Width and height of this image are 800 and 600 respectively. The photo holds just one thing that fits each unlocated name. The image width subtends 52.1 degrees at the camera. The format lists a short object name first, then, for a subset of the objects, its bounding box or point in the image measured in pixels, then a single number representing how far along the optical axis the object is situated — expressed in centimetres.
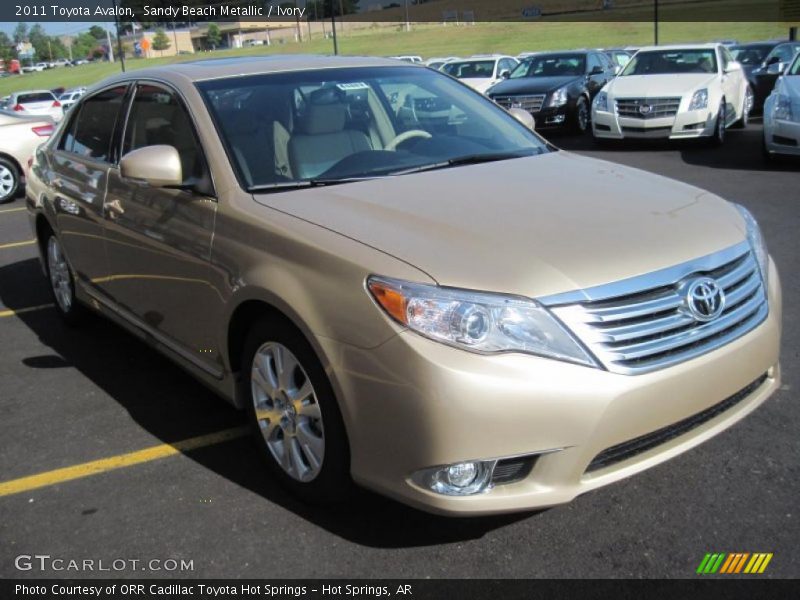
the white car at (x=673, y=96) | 1255
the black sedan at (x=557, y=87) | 1541
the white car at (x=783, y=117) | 976
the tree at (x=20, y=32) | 16238
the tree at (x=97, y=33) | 15988
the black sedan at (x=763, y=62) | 1608
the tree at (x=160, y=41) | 10788
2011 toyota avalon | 255
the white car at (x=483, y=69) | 2038
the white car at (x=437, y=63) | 2478
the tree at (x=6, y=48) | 14750
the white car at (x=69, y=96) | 3264
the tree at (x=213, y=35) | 10500
